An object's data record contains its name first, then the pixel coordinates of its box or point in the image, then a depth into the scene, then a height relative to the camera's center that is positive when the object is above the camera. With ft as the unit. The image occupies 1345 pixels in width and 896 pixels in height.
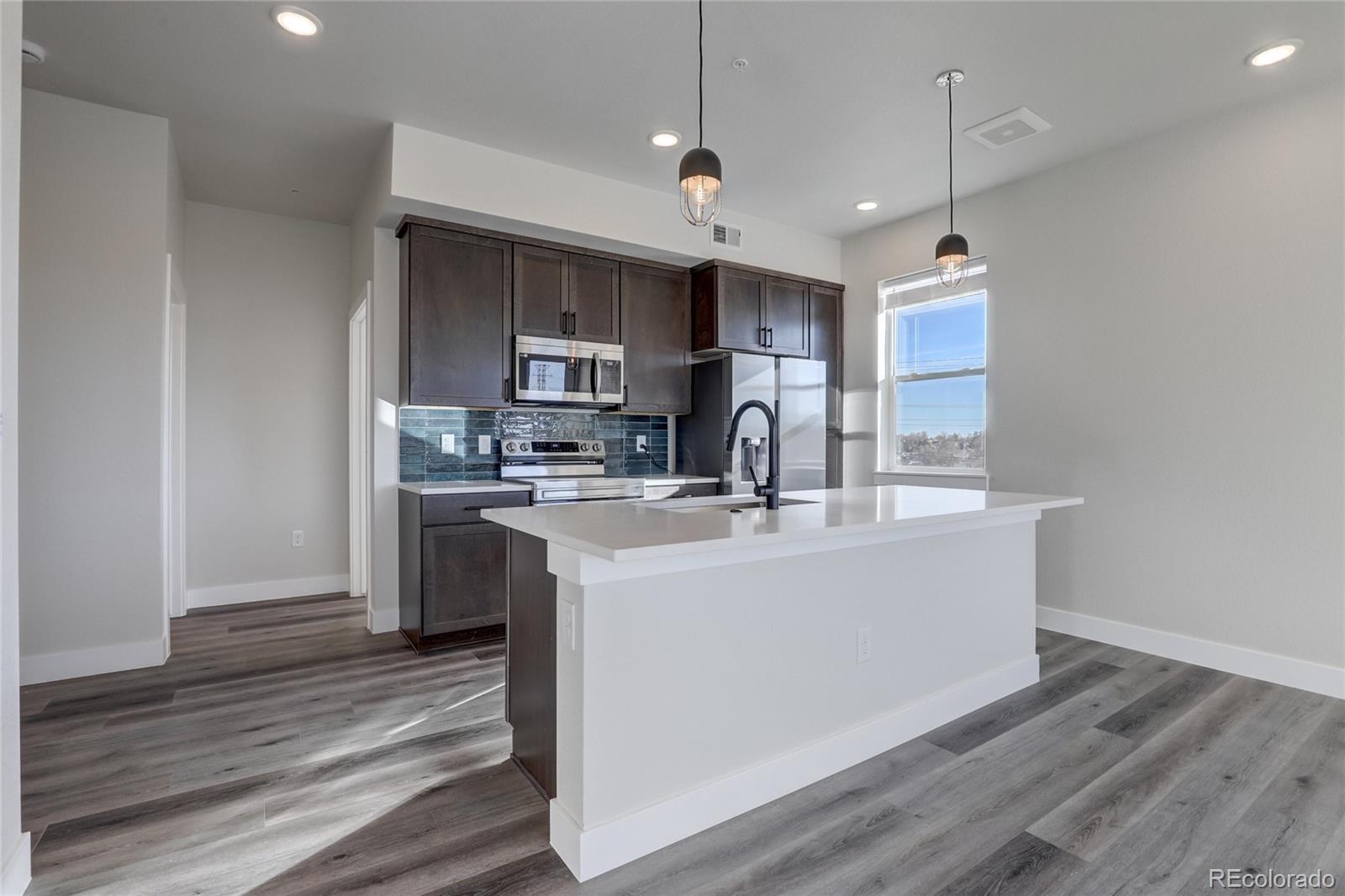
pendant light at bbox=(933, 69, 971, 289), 9.61 +2.97
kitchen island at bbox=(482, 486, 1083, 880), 5.59 -2.01
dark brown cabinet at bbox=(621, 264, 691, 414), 14.51 +2.57
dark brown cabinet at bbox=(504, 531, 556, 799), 6.37 -2.17
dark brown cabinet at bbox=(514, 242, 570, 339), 12.93 +3.22
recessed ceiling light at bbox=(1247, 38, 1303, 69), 8.75 +5.45
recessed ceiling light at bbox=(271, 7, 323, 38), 8.15 +5.47
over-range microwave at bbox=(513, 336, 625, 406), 12.98 +1.64
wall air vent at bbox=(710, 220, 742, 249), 15.05 +5.04
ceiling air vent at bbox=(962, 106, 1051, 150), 10.69 +5.50
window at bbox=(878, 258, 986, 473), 14.43 +1.82
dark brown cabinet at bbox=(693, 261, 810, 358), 14.93 +3.34
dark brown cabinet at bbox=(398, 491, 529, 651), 11.41 -2.13
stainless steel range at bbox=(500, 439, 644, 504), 12.59 -0.43
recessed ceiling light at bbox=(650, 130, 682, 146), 11.42 +5.54
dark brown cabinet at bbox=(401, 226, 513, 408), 11.93 +2.50
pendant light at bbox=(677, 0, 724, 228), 7.16 +2.99
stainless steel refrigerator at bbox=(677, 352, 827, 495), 14.83 +0.80
